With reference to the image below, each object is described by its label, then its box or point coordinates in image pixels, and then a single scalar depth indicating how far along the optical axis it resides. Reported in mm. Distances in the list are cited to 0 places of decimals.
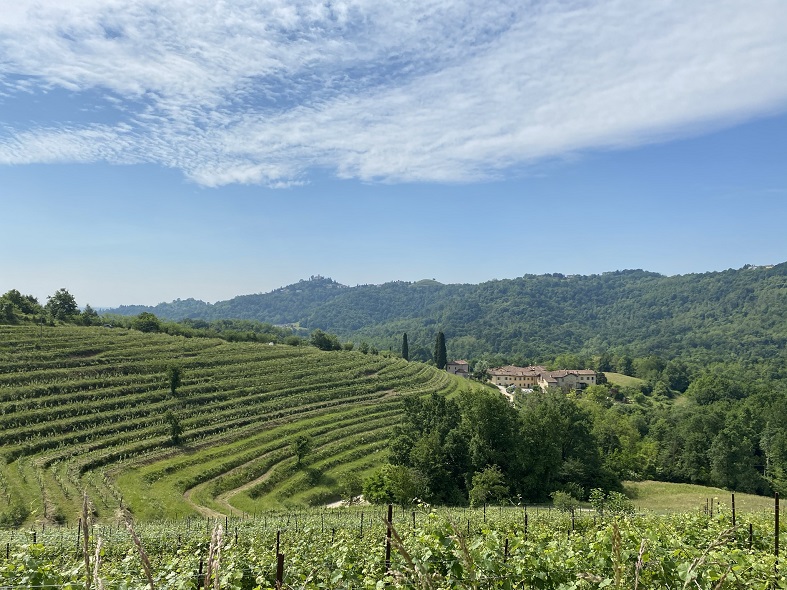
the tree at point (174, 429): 44062
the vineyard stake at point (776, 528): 8803
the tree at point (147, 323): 87875
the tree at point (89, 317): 84838
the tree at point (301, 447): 44406
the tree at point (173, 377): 53719
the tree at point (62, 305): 81688
